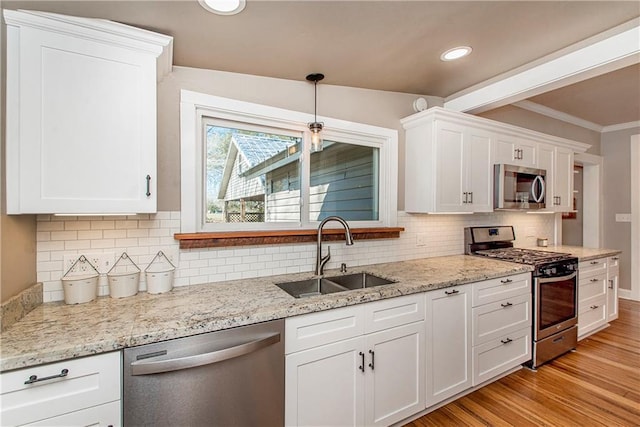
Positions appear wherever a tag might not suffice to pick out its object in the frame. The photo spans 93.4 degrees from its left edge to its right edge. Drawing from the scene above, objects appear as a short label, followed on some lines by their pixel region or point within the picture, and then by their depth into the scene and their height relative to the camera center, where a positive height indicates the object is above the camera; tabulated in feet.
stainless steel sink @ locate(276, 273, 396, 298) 6.70 -1.70
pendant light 7.12 +1.94
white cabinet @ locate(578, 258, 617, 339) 9.80 -2.88
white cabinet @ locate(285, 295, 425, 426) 4.93 -2.76
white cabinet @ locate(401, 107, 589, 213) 8.24 +1.61
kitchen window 6.39 +1.04
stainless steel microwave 9.25 +0.76
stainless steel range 8.23 -2.55
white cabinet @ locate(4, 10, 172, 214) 4.08 +1.41
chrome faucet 6.99 -1.06
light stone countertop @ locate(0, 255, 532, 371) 3.53 -1.53
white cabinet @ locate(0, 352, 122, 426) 3.30 -2.11
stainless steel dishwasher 3.85 -2.34
